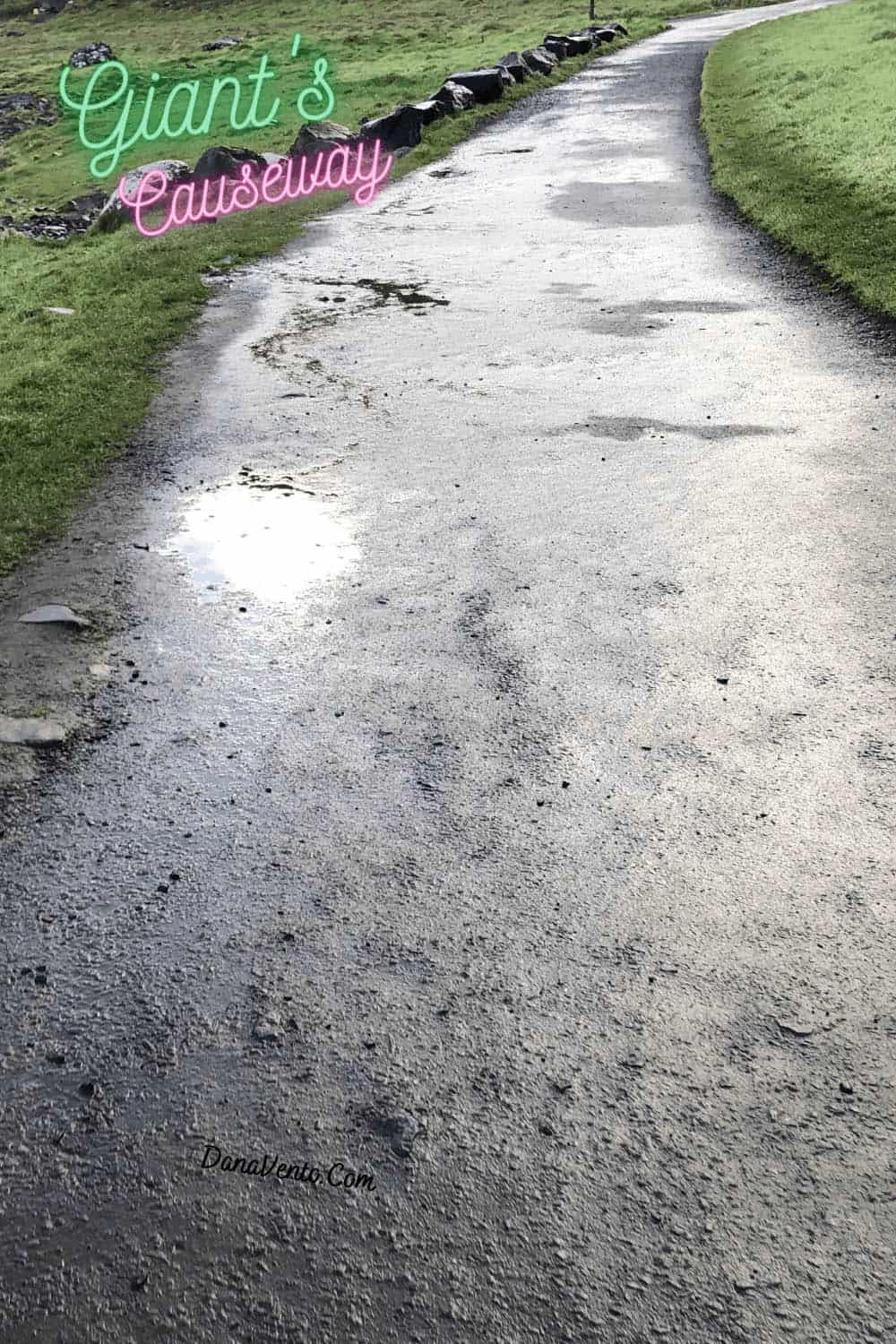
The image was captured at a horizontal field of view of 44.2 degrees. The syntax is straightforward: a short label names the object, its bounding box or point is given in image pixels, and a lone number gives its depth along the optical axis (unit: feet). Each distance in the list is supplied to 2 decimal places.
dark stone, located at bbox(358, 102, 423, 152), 86.48
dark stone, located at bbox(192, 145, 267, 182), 75.36
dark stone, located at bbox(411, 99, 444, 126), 90.33
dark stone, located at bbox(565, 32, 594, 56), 129.59
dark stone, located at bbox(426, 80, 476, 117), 94.43
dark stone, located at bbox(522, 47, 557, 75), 114.10
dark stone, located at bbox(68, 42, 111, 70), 205.57
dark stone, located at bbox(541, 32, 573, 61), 125.49
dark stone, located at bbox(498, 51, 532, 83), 108.68
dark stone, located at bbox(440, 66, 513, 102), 99.35
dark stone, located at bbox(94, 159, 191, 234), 72.84
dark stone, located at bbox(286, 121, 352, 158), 82.69
